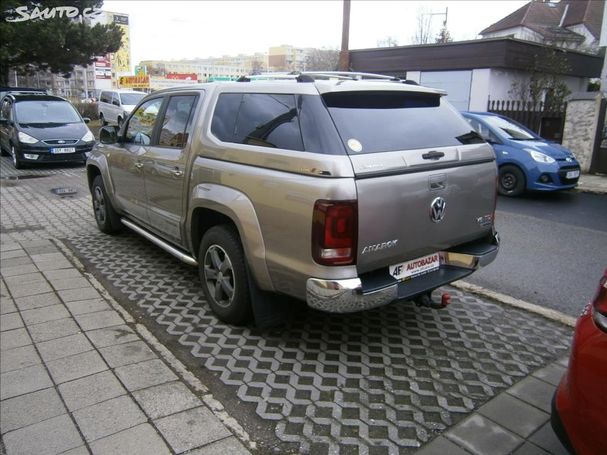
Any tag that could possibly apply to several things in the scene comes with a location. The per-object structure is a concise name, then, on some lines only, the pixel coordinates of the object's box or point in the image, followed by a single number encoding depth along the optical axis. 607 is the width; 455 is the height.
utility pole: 15.74
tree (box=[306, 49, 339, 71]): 54.02
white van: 23.62
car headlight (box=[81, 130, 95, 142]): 13.13
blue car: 9.66
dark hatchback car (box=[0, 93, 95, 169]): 12.46
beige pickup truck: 3.04
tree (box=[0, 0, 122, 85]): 20.79
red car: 1.90
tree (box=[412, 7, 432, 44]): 34.12
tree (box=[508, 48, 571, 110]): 18.48
